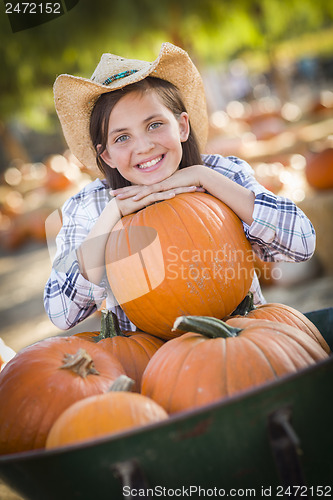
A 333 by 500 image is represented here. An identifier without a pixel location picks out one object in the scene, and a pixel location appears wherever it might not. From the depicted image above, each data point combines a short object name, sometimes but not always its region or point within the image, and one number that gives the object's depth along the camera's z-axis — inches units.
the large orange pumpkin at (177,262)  54.7
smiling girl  61.0
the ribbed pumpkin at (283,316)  52.4
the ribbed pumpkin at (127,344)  52.3
